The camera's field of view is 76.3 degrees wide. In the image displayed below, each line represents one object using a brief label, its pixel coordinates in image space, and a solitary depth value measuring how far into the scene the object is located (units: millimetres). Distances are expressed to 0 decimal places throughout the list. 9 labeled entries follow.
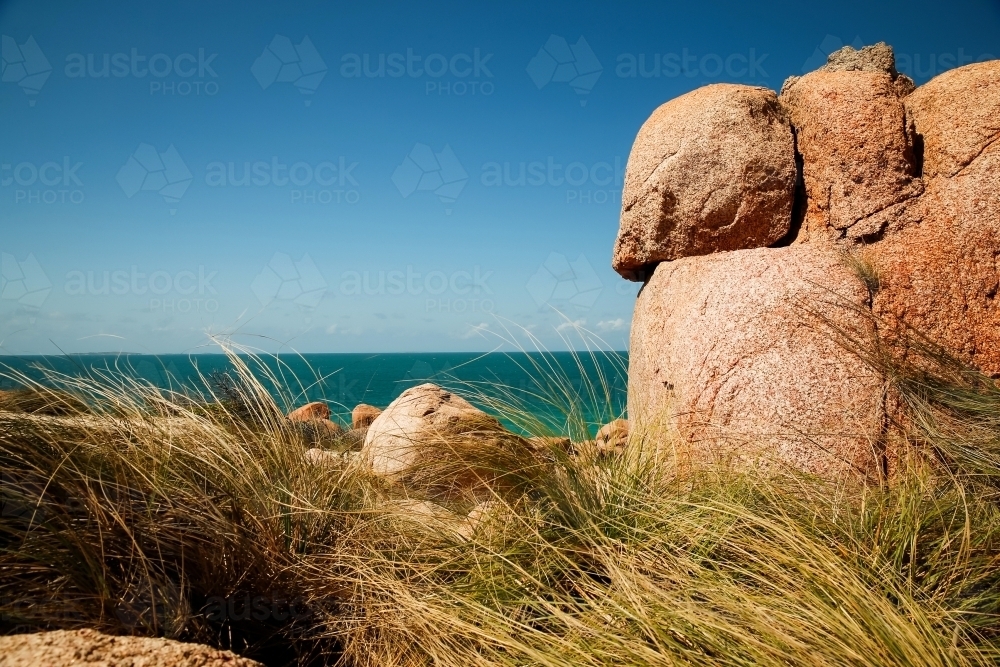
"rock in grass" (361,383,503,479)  3105
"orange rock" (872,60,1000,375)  3176
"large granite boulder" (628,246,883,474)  2926
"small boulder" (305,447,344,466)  3041
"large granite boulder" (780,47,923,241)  3543
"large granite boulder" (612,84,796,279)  3828
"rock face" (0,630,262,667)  1364
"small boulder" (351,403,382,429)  9339
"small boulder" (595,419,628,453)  3174
